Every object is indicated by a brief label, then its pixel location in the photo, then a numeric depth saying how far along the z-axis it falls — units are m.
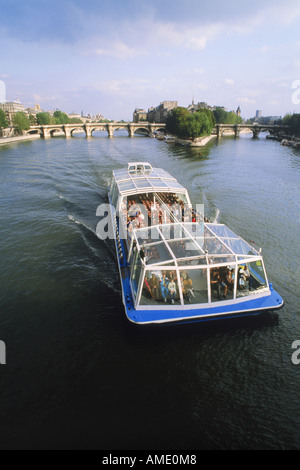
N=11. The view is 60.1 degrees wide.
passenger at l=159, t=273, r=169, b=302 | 10.48
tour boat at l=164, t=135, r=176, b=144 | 99.89
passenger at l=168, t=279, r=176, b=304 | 10.48
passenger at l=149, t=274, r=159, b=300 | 10.44
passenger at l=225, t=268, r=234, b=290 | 10.90
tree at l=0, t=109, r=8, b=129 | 103.94
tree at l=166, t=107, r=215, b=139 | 86.38
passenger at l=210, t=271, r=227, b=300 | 10.83
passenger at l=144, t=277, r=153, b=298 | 10.43
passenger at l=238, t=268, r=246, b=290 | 11.22
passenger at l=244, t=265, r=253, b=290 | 11.38
